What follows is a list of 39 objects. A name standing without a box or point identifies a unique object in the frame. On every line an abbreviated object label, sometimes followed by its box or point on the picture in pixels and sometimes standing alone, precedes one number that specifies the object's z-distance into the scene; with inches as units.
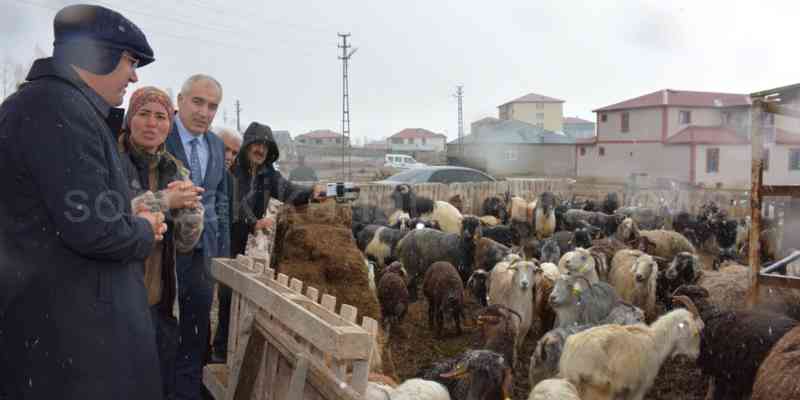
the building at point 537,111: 2839.6
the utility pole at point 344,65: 1407.5
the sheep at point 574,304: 282.5
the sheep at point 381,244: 487.5
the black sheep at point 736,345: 213.6
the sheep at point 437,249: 441.7
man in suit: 155.3
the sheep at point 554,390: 174.2
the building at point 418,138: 3591.3
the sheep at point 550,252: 451.2
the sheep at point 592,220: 609.3
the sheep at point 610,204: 765.3
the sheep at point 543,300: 334.6
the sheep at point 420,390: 148.7
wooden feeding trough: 100.0
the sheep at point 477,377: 183.3
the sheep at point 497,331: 245.0
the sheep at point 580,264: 333.7
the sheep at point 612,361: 202.8
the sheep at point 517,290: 307.7
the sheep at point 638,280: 343.3
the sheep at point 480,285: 367.9
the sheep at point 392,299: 326.6
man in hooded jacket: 203.0
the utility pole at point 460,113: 2492.3
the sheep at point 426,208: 662.5
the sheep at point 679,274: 372.1
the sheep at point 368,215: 629.6
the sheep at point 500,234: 528.7
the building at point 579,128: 2591.0
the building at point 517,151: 1809.8
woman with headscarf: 127.0
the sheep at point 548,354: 223.9
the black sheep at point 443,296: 341.1
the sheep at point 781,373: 155.7
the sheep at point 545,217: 644.1
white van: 1625.2
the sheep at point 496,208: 759.0
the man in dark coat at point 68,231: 86.7
